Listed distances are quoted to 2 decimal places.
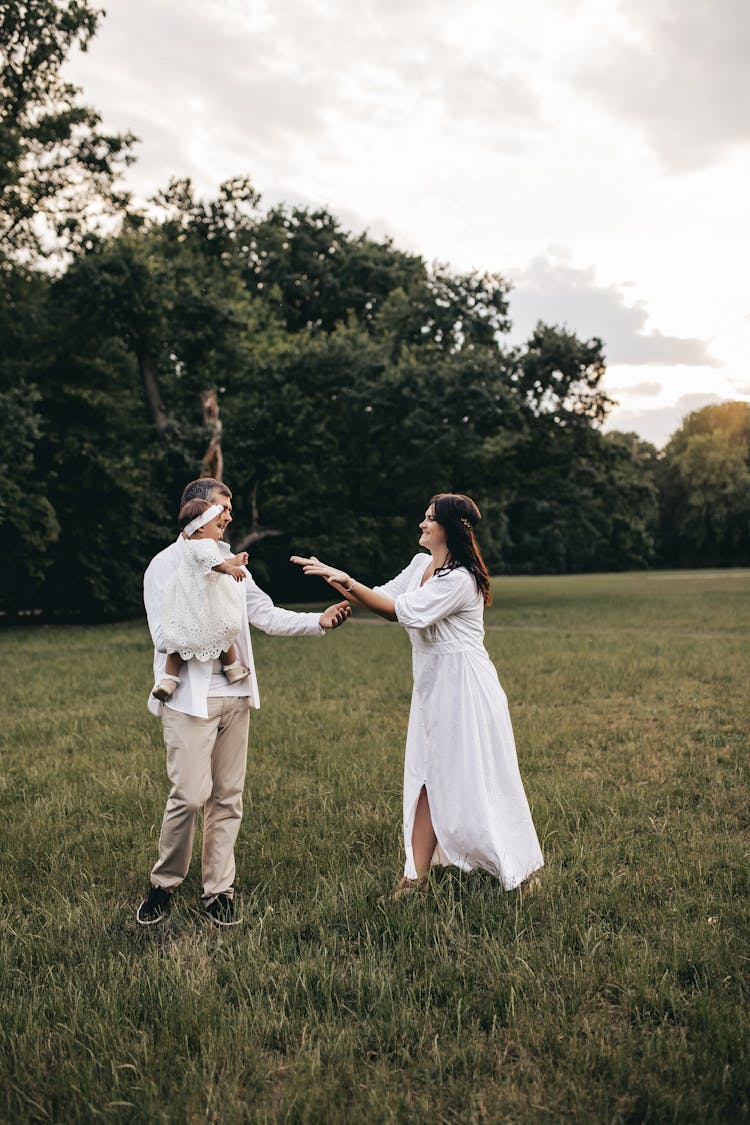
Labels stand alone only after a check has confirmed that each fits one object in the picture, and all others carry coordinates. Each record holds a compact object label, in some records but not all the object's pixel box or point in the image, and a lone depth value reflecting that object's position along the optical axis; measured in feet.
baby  14.17
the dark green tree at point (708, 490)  221.05
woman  15.14
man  14.39
